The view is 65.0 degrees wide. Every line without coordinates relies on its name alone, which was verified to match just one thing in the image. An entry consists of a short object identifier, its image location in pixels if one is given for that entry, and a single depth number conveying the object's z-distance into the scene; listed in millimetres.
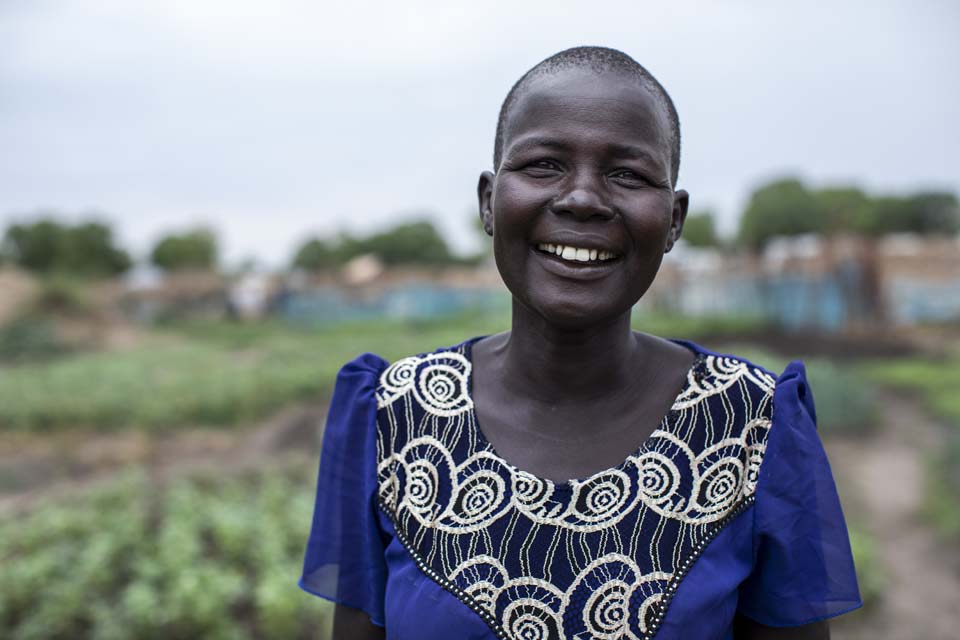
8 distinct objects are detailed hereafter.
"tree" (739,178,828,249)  19391
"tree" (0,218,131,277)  30219
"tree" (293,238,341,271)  37188
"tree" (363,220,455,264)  37500
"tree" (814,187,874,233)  21562
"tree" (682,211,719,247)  30875
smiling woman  1167
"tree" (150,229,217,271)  34250
